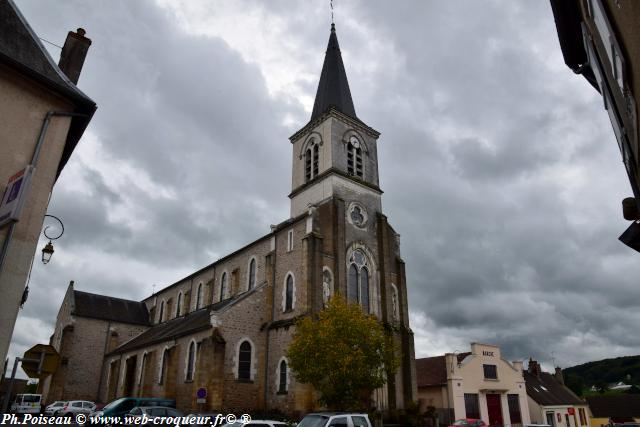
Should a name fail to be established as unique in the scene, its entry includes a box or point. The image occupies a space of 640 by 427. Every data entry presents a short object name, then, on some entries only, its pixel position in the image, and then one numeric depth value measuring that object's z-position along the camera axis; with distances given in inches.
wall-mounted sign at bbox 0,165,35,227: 324.5
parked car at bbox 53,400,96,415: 1171.3
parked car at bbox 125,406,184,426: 766.5
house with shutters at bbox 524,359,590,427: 1555.1
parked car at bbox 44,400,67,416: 1244.5
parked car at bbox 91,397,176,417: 880.2
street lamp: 560.4
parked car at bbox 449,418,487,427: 1078.4
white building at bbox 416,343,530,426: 1326.3
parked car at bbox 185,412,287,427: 565.7
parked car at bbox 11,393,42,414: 1216.6
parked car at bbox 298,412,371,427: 583.8
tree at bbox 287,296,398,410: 818.8
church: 1053.2
